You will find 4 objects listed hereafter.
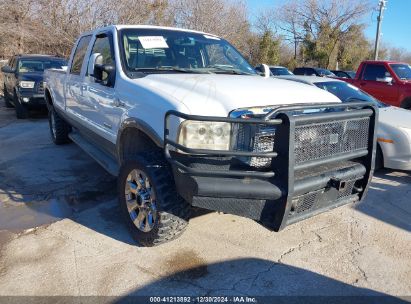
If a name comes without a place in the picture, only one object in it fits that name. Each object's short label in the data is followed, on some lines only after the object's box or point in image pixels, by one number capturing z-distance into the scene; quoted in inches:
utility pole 1165.1
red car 396.2
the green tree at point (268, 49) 1337.4
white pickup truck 108.0
